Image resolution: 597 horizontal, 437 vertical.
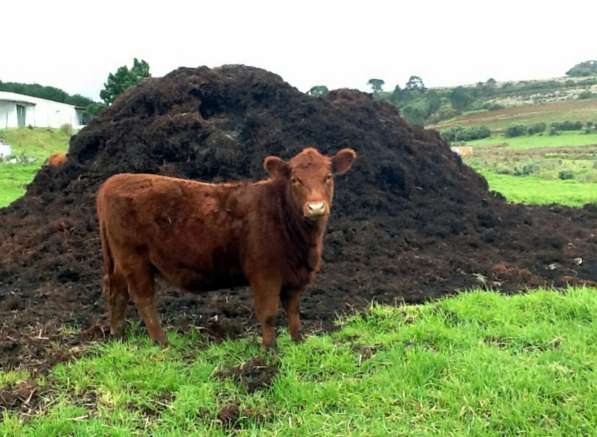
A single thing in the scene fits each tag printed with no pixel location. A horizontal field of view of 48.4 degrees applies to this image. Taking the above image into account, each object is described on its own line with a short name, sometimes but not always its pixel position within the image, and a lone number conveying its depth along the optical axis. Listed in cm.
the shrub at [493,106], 7419
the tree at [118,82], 5044
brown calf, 594
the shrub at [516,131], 5525
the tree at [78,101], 6918
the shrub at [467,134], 5484
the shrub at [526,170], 2701
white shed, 5037
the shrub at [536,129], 5506
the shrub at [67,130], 4450
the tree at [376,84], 9569
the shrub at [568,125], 5462
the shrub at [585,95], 7516
